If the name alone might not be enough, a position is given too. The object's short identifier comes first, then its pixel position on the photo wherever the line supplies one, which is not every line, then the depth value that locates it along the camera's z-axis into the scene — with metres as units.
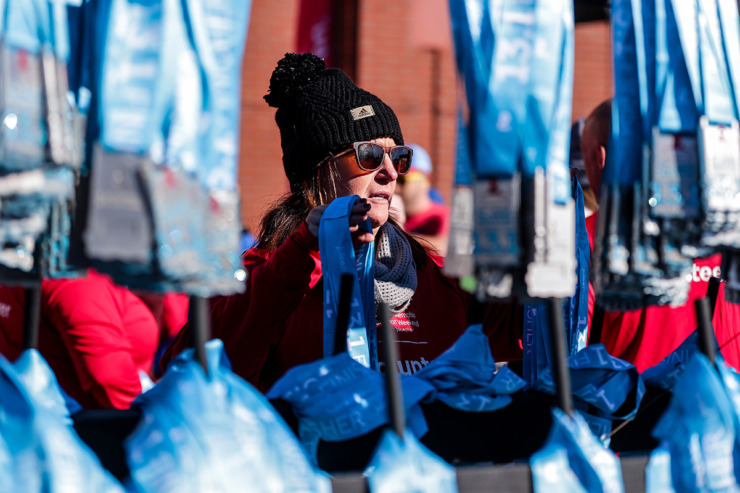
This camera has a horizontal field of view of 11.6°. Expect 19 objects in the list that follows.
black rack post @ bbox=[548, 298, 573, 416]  6.56
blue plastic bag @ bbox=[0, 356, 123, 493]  6.19
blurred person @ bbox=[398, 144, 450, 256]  11.43
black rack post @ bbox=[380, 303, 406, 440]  6.50
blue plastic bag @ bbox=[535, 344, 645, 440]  6.69
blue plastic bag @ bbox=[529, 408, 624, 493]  6.51
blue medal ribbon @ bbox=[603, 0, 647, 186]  6.59
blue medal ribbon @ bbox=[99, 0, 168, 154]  6.43
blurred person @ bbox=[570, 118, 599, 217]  7.78
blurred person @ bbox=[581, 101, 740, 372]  7.35
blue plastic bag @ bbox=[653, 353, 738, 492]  6.56
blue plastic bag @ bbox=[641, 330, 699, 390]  6.76
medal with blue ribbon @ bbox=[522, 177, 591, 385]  6.94
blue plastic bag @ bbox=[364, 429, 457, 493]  6.47
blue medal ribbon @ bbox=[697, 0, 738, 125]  6.57
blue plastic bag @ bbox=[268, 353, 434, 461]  6.59
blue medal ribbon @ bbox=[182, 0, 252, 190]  6.46
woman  7.03
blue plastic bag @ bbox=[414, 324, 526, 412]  6.67
